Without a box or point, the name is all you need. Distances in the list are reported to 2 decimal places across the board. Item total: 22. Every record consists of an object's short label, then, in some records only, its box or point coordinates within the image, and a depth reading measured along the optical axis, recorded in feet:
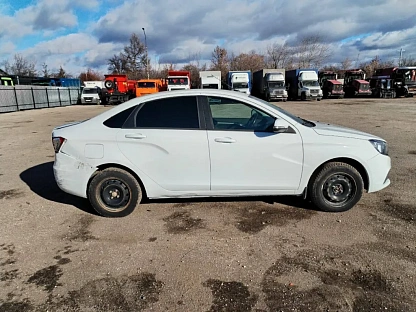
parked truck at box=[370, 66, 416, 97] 113.60
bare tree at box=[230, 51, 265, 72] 204.74
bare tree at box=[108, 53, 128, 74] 225.15
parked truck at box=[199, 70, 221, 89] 98.58
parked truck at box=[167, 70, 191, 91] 97.53
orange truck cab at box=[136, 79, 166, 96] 101.70
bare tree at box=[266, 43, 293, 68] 212.23
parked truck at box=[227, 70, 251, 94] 104.12
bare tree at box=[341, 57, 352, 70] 230.48
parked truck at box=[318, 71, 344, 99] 120.57
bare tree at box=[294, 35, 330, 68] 203.92
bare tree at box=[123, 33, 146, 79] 219.82
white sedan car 12.51
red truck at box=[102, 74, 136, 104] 108.74
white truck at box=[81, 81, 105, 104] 115.14
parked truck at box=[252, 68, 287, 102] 105.50
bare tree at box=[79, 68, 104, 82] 247.25
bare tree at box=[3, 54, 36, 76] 230.89
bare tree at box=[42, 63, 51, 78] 245.45
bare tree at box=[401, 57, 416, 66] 236.59
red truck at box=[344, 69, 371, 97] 121.90
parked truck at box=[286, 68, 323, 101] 108.78
